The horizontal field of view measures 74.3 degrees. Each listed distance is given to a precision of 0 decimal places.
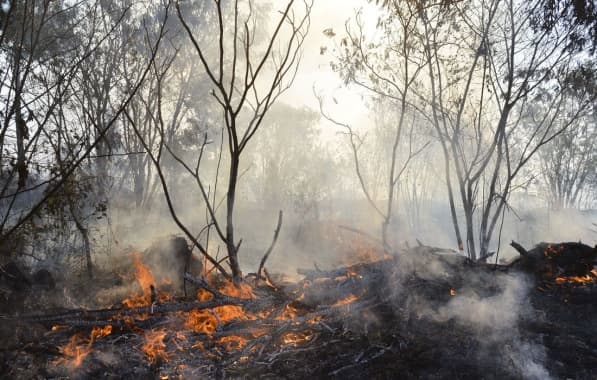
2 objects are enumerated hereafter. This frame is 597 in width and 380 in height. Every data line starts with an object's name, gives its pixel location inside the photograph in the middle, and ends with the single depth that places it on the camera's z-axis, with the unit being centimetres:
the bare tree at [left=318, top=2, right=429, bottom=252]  723
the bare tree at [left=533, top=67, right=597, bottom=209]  2717
